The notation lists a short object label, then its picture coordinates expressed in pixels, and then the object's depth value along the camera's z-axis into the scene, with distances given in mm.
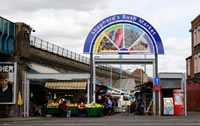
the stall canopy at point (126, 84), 66000
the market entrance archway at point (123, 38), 34500
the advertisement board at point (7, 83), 30812
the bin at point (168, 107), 33094
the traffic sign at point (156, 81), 33228
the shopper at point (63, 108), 31247
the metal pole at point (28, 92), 32519
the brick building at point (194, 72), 49219
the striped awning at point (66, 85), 35906
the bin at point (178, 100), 33469
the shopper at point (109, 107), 35869
